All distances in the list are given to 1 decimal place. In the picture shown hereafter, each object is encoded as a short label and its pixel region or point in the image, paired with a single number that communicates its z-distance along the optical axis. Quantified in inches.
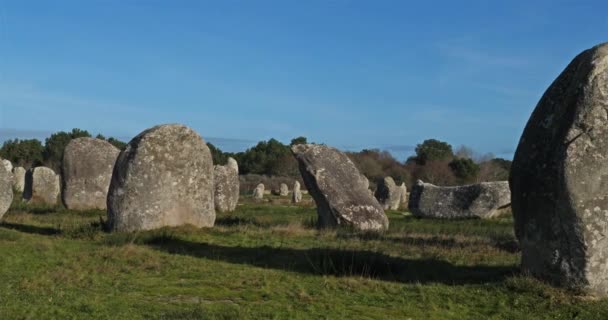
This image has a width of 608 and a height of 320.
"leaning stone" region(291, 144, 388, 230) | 692.7
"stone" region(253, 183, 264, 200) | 1478.7
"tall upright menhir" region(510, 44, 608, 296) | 337.1
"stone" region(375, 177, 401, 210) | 1178.6
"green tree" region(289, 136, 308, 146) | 2977.4
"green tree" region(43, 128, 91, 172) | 2667.3
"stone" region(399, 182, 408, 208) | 1321.4
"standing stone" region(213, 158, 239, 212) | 1032.8
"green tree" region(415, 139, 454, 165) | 3056.1
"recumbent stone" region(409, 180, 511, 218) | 908.6
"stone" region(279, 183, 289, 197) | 1749.8
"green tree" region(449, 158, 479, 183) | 2502.1
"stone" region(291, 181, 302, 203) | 1393.3
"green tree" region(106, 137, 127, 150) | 2801.4
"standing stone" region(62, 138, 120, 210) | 987.9
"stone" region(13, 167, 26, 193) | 1542.6
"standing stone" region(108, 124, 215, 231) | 622.5
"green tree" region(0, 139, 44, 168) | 2691.9
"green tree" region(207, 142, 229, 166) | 2748.3
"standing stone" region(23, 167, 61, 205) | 1145.4
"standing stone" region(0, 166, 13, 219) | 658.8
